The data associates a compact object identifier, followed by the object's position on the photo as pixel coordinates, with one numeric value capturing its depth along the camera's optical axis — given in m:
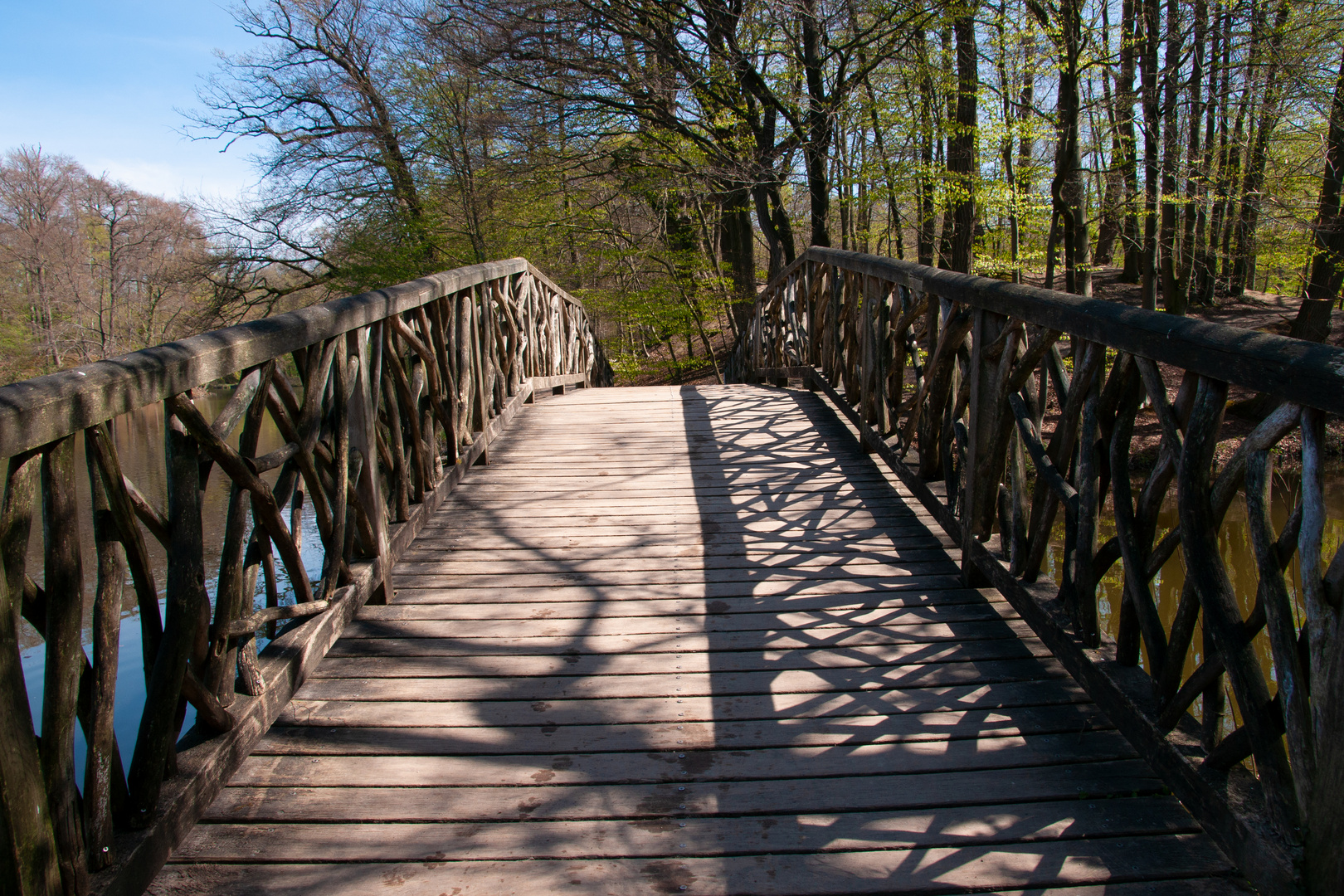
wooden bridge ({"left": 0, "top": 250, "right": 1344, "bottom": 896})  1.44
